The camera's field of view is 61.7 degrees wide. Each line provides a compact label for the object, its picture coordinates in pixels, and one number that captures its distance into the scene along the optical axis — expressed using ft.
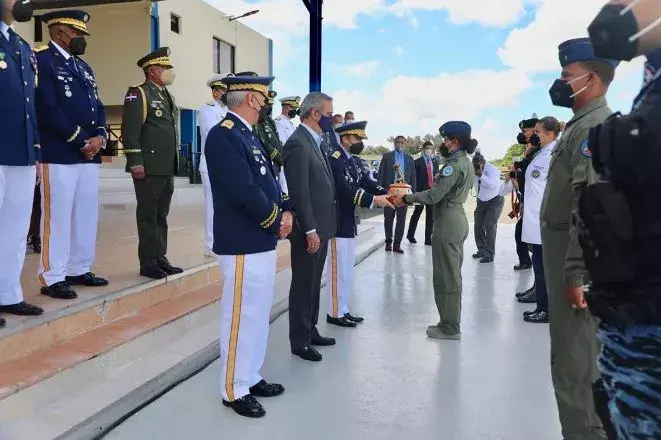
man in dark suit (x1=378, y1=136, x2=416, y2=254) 28.04
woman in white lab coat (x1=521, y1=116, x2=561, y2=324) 15.53
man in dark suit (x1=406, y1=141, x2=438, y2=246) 29.99
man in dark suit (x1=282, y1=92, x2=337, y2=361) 11.35
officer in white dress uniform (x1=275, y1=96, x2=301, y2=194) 22.30
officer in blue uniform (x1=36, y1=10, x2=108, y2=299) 11.32
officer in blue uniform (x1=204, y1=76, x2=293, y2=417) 8.87
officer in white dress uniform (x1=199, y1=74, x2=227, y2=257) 16.12
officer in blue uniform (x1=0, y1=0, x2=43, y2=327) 9.59
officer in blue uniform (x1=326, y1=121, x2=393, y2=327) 14.12
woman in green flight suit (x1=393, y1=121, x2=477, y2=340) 13.38
